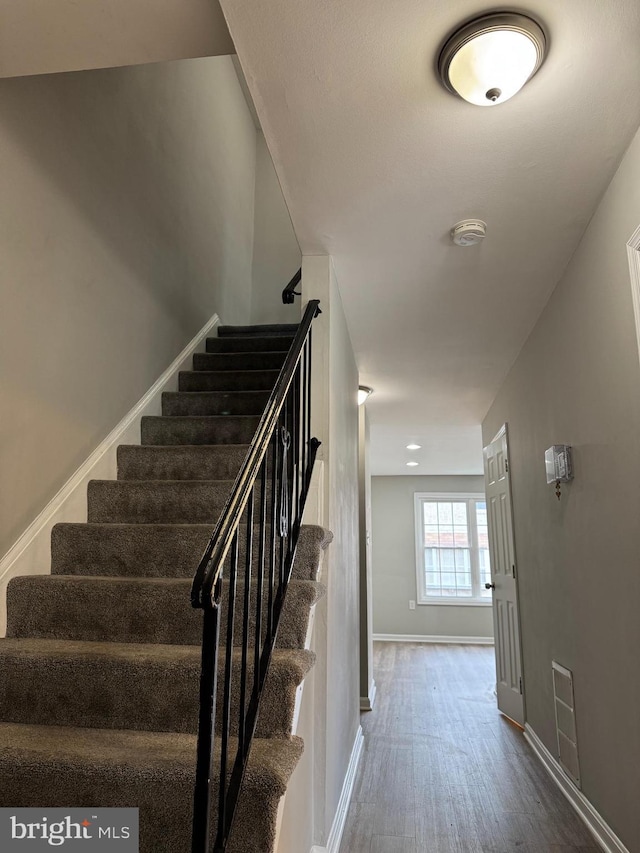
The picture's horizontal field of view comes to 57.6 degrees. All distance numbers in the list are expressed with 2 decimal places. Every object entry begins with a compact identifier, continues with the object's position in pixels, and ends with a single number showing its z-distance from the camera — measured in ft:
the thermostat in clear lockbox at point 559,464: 8.87
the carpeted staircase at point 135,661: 4.55
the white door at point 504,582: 13.89
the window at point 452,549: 30.53
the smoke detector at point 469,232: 7.75
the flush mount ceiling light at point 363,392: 15.33
